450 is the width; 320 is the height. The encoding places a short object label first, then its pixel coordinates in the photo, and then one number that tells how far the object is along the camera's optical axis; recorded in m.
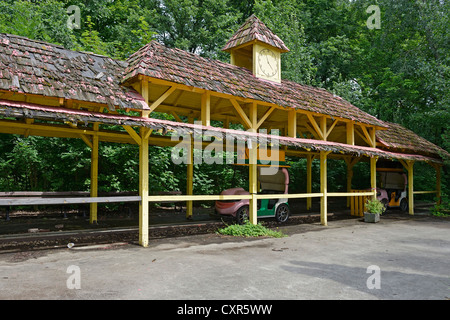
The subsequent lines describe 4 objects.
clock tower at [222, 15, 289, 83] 12.87
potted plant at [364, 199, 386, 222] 13.53
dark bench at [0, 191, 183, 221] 6.72
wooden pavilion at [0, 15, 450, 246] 7.46
